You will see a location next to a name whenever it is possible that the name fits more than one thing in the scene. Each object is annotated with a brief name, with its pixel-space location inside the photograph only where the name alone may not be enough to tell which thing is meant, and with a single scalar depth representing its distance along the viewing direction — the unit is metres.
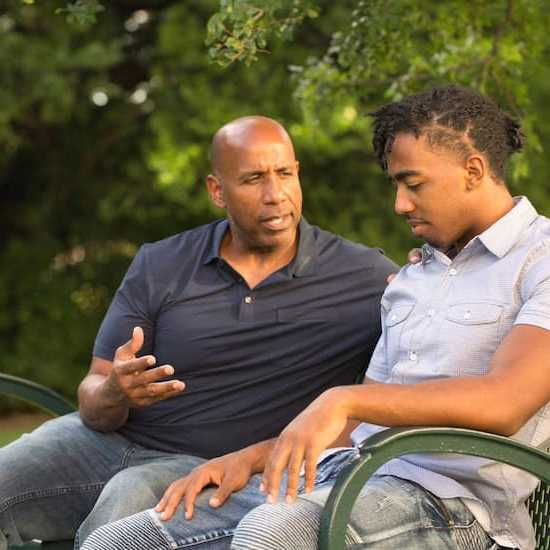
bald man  3.74
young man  2.77
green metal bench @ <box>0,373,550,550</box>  2.69
